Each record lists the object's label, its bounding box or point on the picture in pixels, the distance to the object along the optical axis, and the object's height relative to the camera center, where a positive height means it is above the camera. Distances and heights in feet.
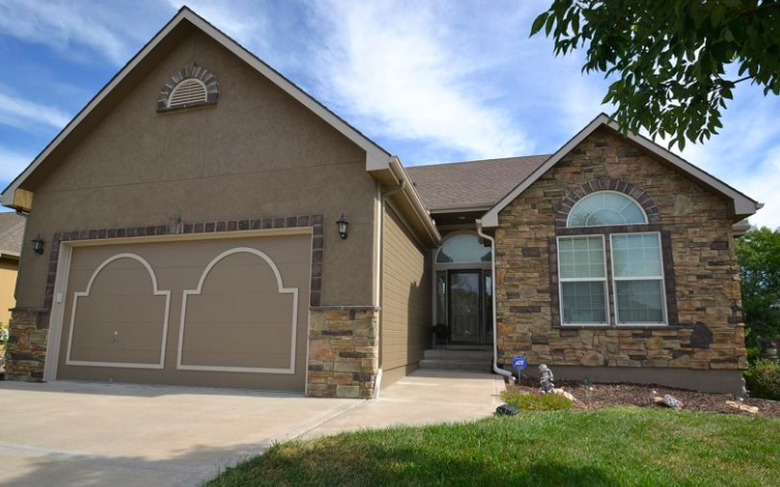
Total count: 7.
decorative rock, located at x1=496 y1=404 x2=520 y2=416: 19.49 -3.27
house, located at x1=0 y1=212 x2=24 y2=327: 45.50 +4.99
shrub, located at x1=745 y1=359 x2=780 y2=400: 27.96 -2.73
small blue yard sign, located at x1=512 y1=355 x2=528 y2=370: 28.09 -1.96
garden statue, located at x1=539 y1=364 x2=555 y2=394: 26.35 -2.82
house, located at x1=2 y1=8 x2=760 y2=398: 25.81 +4.57
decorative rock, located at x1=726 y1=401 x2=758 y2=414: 23.19 -3.56
